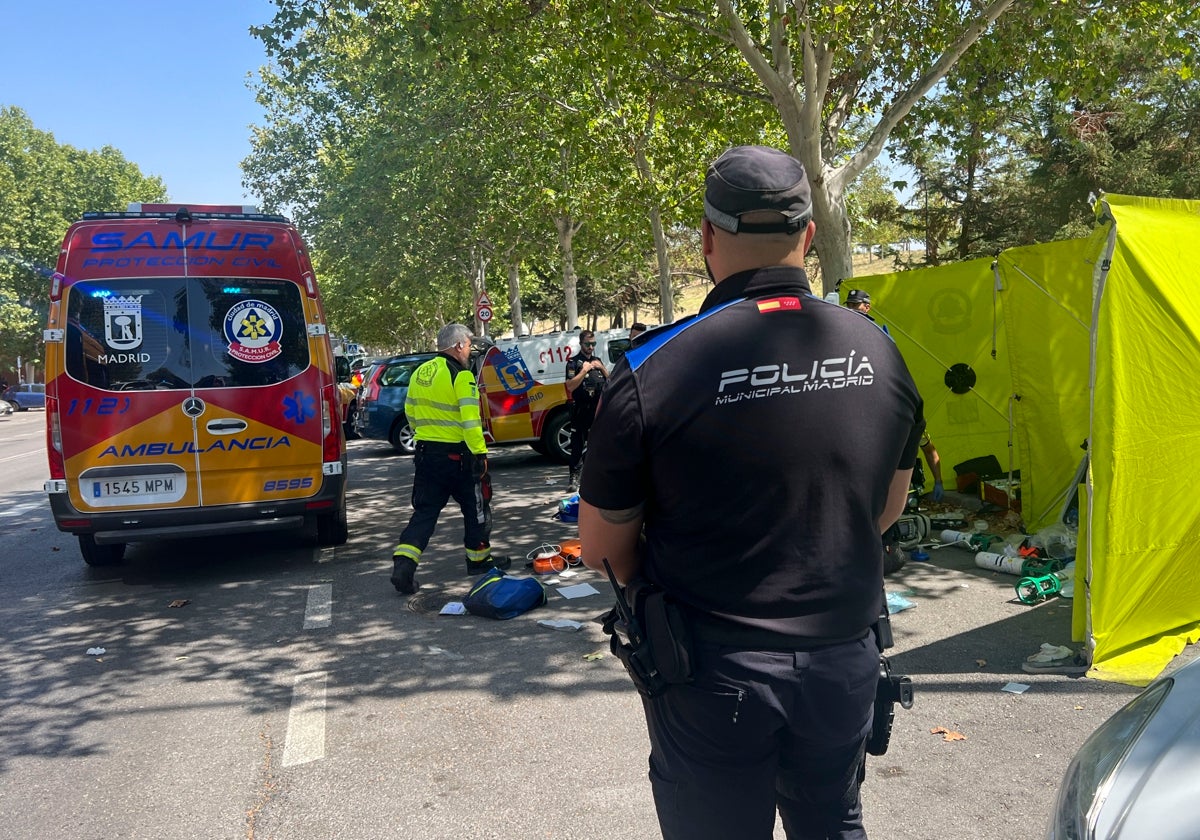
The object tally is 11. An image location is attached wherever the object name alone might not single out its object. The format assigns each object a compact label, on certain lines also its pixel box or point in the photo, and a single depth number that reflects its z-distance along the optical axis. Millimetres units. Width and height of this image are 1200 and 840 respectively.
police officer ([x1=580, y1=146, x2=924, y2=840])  1746
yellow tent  4641
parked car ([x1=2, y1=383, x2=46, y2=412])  52250
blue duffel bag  6055
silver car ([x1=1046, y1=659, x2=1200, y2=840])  1684
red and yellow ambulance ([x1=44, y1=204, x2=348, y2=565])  6785
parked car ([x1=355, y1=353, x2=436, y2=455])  16344
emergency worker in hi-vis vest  6738
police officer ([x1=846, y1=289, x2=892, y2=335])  7027
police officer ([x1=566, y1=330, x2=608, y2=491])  10992
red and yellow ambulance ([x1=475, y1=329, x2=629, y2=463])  13406
